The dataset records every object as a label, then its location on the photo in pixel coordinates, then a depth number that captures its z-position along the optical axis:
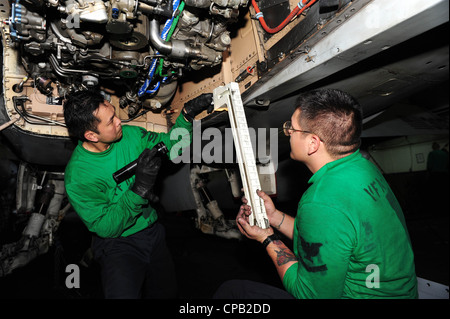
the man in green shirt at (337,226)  1.04
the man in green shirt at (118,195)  1.75
